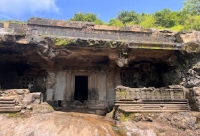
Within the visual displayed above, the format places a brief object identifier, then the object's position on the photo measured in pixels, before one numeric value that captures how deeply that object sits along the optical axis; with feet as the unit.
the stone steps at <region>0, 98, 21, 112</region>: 23.95
